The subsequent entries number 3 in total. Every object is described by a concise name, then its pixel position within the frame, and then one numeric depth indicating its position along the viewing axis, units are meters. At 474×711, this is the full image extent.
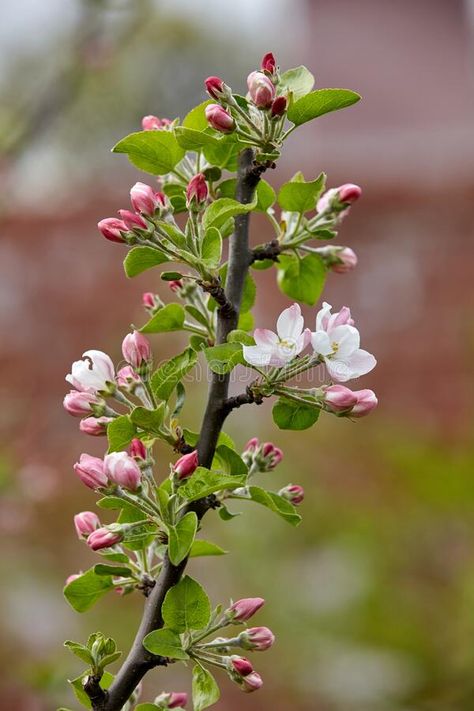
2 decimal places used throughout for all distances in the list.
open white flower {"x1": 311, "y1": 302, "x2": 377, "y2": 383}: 1.67
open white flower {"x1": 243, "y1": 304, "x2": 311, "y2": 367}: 1.65
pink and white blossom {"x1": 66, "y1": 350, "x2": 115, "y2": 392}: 1.71
